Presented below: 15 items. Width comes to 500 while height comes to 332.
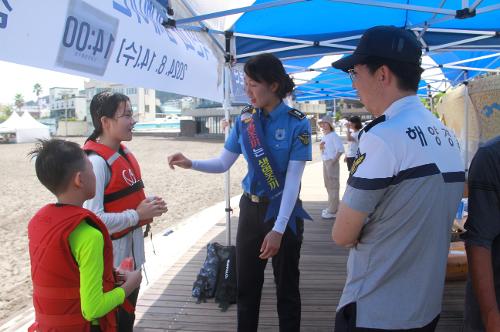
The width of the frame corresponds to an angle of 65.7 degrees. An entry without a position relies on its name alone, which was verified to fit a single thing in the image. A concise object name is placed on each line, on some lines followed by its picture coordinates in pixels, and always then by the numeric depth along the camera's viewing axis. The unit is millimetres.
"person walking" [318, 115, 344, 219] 6699
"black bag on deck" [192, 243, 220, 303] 3608
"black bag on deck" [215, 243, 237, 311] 3506
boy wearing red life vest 1431
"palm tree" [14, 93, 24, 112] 101688
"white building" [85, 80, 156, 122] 88688
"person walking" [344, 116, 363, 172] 7793
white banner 1379
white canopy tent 43188
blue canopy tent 3246
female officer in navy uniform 2256
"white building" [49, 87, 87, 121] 83938
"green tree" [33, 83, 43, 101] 127375
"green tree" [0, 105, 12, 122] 78875
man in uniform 1168
